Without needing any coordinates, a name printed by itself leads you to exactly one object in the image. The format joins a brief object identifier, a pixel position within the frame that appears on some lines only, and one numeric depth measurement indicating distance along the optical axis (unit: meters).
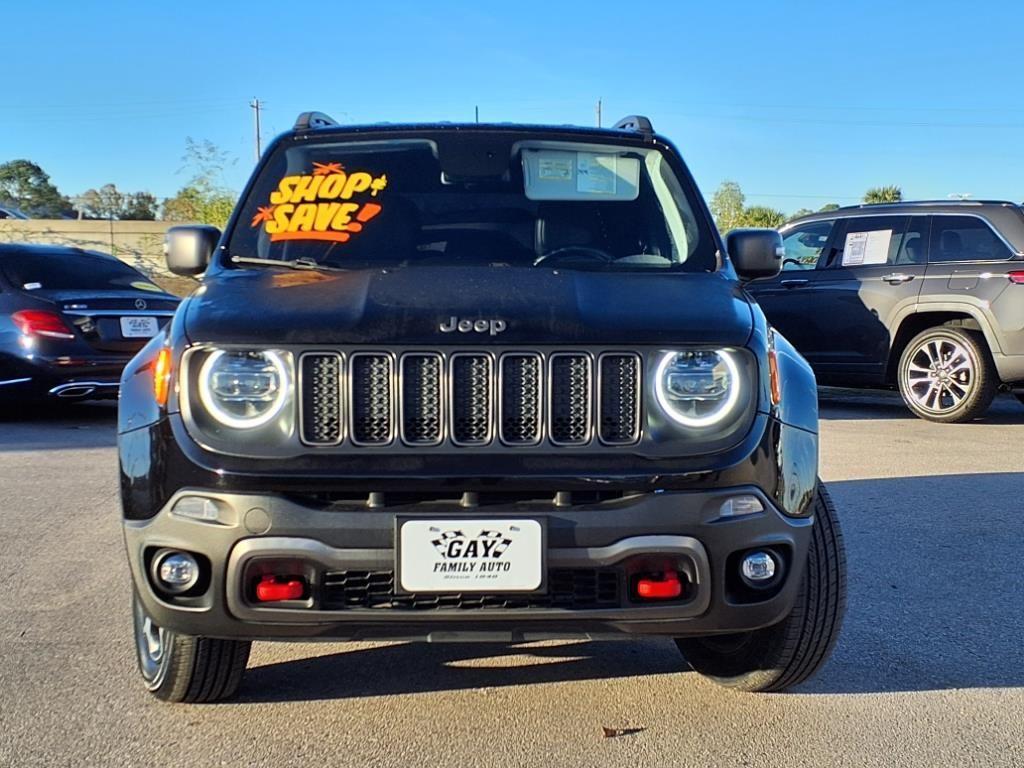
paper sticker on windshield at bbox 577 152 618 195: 3.79
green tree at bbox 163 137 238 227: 29.75
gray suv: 8.30
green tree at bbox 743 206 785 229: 39.75
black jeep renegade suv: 2.45
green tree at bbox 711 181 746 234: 39.62
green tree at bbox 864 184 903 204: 42.01
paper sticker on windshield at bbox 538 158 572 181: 3.80
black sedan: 8.08
